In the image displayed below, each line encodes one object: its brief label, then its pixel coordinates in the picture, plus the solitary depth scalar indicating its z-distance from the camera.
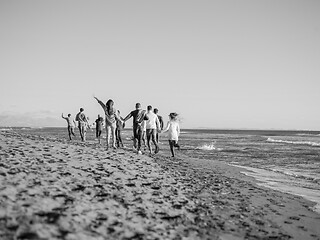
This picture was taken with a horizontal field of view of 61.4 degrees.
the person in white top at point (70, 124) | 21.92
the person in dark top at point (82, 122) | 19.67
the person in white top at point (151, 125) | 13.18
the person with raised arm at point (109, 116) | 12.18
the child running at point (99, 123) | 19.50
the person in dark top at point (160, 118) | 14.45
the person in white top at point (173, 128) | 13.09
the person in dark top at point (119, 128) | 14.99
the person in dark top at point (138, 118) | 12.72
